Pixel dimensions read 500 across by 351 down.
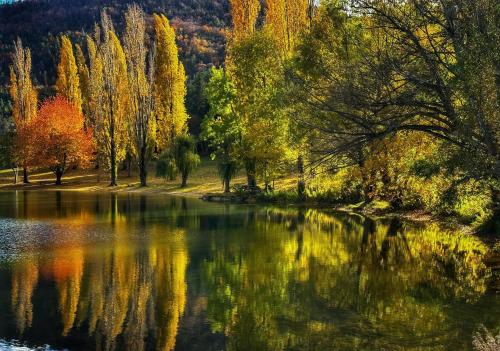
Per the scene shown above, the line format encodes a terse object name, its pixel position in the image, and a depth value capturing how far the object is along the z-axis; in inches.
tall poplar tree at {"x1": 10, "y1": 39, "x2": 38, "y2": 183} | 2409.0
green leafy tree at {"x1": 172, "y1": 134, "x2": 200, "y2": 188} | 1804.9
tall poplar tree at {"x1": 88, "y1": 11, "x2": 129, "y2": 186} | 2162.9
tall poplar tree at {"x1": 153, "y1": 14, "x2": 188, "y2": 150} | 2078.0
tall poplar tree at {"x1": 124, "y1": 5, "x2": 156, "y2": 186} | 2074.3
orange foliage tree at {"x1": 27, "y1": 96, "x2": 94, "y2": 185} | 2162.9
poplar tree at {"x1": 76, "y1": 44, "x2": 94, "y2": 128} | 2482.8
